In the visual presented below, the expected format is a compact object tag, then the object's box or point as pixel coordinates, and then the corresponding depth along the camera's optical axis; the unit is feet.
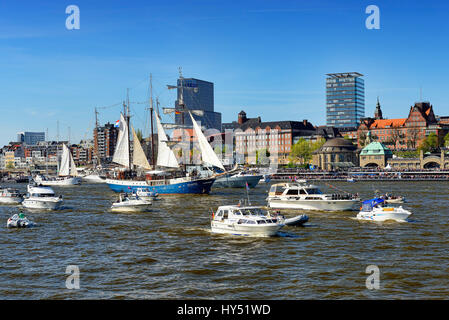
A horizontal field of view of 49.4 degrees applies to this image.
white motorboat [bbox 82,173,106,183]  599.57
